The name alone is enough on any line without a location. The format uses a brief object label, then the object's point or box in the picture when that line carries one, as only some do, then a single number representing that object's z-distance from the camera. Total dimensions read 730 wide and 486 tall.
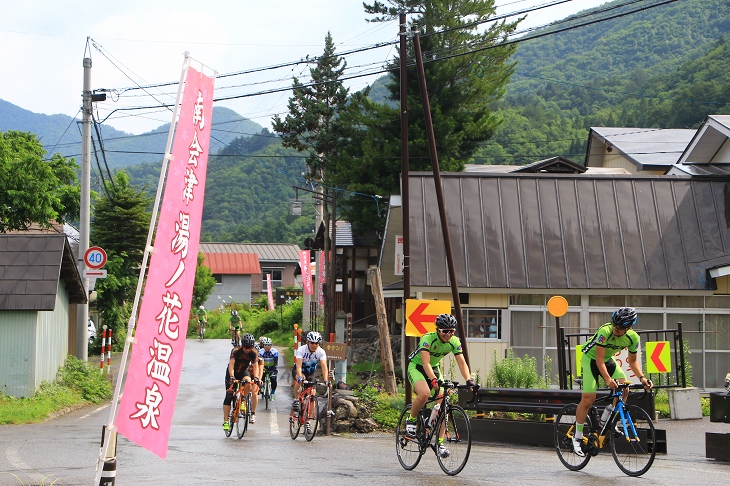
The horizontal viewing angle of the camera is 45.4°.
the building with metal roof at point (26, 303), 19.31
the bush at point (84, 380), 22.89
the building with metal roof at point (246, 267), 76.81
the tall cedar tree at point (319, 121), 43.22
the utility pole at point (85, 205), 23.80
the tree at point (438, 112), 34.97
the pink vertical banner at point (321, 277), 39.88
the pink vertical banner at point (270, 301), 56.36
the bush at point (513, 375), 17.25
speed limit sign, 23.00
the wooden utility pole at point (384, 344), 20.58
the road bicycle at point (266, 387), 23.62
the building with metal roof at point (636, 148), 38.69
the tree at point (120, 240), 35.12
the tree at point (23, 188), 26.39
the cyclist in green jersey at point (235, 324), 43.00
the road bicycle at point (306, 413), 14.45
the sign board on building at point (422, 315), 16.94
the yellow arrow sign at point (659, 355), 17.80
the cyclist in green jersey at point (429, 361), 9.95
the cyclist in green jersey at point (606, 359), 9.50
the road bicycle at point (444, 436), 9.42
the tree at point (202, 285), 60.91
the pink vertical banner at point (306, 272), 40.19
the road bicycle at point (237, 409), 14.49
